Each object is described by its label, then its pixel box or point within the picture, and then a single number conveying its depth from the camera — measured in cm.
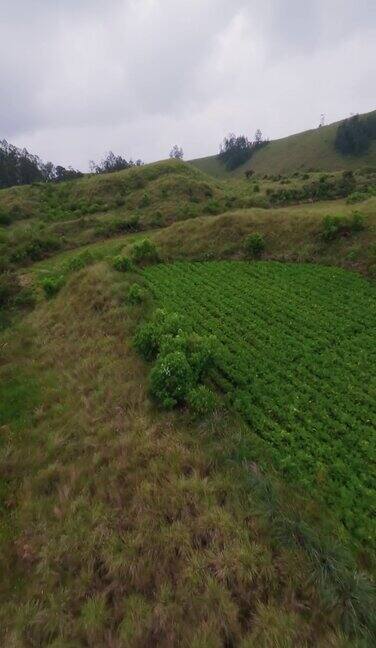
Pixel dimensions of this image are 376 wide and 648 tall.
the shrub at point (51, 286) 2652
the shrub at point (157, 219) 4403
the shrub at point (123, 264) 2558
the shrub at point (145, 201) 4994
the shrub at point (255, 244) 2609
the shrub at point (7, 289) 2694
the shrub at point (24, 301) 2673
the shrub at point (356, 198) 4138
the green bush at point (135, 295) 2070
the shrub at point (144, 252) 2762
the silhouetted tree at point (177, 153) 15288
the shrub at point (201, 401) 1246
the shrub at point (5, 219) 4869
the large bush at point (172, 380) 1287
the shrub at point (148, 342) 1556
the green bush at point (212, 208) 4464
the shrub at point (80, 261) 2822
